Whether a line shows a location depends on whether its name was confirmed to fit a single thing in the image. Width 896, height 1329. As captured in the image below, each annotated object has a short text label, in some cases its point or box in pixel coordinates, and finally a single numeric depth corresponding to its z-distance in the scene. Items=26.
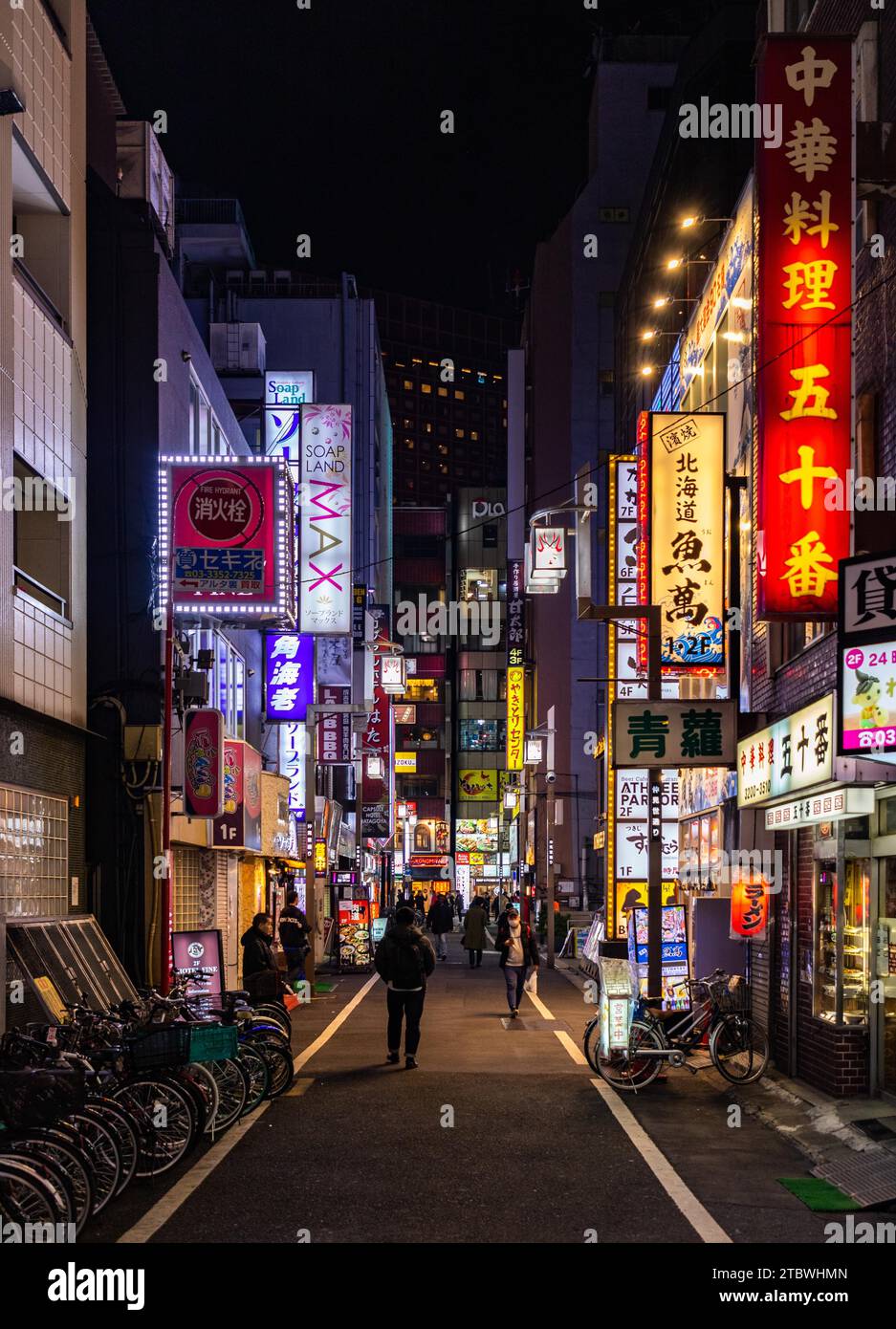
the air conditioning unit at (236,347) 45.73
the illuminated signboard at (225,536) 21.91
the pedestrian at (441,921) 46.13
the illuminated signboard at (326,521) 35.28
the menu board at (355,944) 36.69
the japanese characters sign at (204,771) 21.55
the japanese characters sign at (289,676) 35.75
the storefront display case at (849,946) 14.36
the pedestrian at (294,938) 27.89
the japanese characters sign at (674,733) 18.03
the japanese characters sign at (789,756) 13.34
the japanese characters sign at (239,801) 25.81
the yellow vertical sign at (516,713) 79.31
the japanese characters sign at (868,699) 10.22
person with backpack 17.92
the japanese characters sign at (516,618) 81.00
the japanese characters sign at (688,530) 22.16
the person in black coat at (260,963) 18.22
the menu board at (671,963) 20.22
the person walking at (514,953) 23.89
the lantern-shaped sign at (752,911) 17.89
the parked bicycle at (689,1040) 16.14
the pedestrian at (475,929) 37.28
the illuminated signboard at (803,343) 13.84
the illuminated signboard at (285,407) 40.75
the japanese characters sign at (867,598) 10.38
